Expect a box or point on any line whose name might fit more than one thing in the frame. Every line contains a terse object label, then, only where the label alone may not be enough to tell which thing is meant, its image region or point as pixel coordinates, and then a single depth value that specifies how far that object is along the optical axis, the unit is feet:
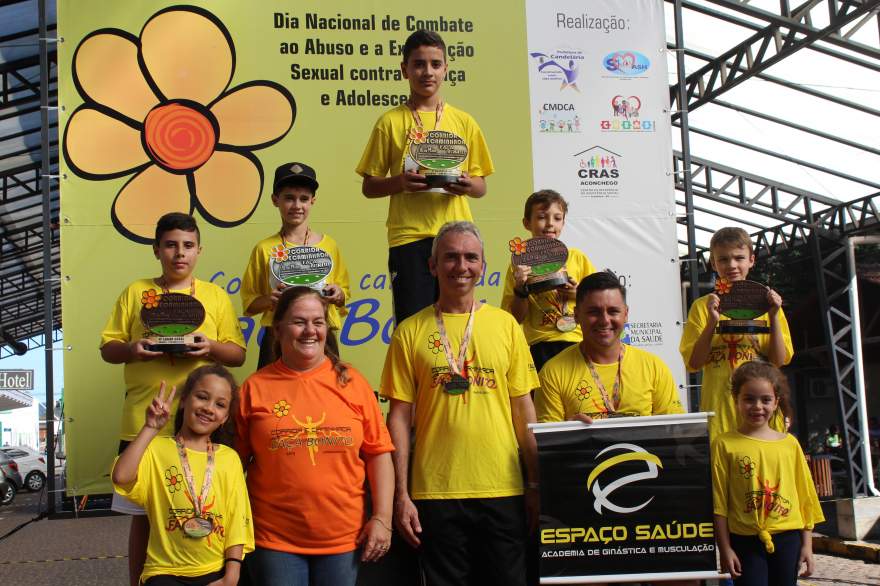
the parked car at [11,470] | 65.57
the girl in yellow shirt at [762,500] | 11.10
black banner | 9.52
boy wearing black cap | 13.58
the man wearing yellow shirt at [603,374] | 10.52
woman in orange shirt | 9.24
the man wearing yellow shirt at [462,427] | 9.55
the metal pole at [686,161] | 20.76
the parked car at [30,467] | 74.79
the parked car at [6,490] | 57.44
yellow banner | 18.79
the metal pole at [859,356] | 44.93
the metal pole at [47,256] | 18.57
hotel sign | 138.62
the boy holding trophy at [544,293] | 12.60
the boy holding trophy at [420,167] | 12.71
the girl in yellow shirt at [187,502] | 9.15
